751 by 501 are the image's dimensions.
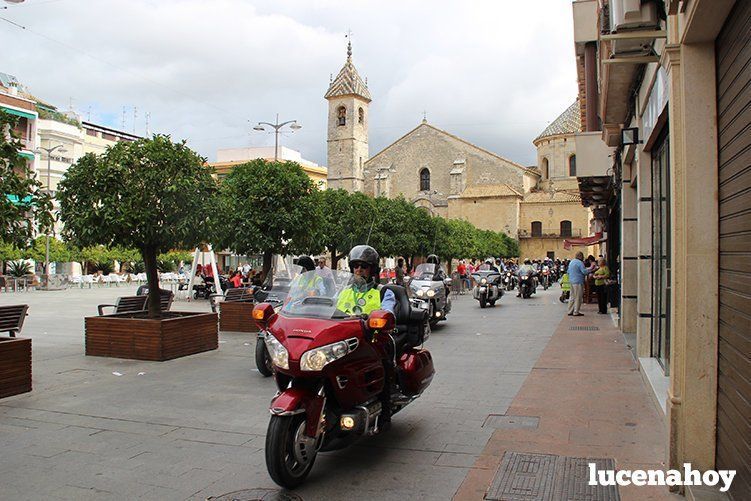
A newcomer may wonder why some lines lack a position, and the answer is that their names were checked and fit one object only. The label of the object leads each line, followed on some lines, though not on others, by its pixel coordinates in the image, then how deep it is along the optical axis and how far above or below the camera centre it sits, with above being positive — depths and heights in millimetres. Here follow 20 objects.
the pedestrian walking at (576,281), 16719 -694
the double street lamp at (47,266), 34094 -644
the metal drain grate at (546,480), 4203 -1610
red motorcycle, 4297 -861
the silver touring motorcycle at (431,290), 14133 -811
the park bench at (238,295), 14570 -951
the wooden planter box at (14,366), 7098 -1286
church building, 64938 +8559
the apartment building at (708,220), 3609 +226
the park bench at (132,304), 11281 -912
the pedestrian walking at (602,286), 17469 -857
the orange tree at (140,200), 9594 +853
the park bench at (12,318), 8859 -900
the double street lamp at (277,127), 27453 +5671
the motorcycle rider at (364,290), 4973 -291
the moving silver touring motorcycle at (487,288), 20141 -1059
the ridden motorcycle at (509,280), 28891 -1198
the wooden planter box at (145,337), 9609 -1291
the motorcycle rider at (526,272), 25692 -698
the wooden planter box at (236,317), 13570 -1353
